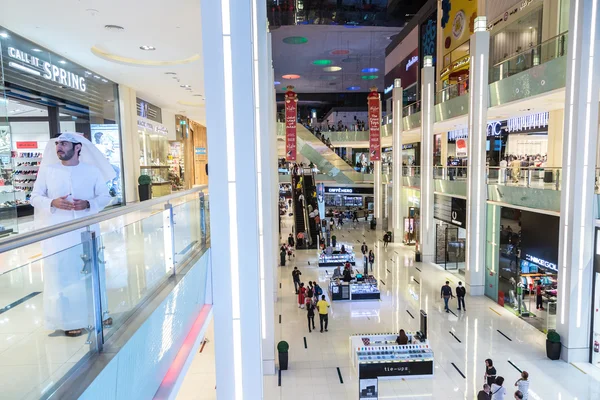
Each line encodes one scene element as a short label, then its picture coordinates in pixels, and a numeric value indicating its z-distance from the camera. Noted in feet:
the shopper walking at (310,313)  35.24
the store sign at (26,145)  41.19
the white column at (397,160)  71.92
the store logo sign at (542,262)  36.37
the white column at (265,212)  27.12
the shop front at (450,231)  53.57
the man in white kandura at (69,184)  10.35
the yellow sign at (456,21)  59.82
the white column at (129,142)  50.26
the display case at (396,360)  26.48
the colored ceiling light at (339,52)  114.17
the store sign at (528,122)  49.73
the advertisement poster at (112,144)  46.65
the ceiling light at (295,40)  102.17
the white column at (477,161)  42.11
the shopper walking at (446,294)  39.12
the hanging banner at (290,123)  65.67
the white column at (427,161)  57.62
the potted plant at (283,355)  28.32
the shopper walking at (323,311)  34.94
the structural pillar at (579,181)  27.63
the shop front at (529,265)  36.76
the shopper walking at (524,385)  23.23
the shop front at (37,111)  30.48
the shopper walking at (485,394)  21.76
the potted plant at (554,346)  29.45
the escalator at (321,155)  95.40
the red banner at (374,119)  70.59
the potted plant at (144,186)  47.44
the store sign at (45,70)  30.78
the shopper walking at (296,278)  45.75
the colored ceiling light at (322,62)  125.80
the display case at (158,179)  57.47
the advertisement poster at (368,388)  24.11
